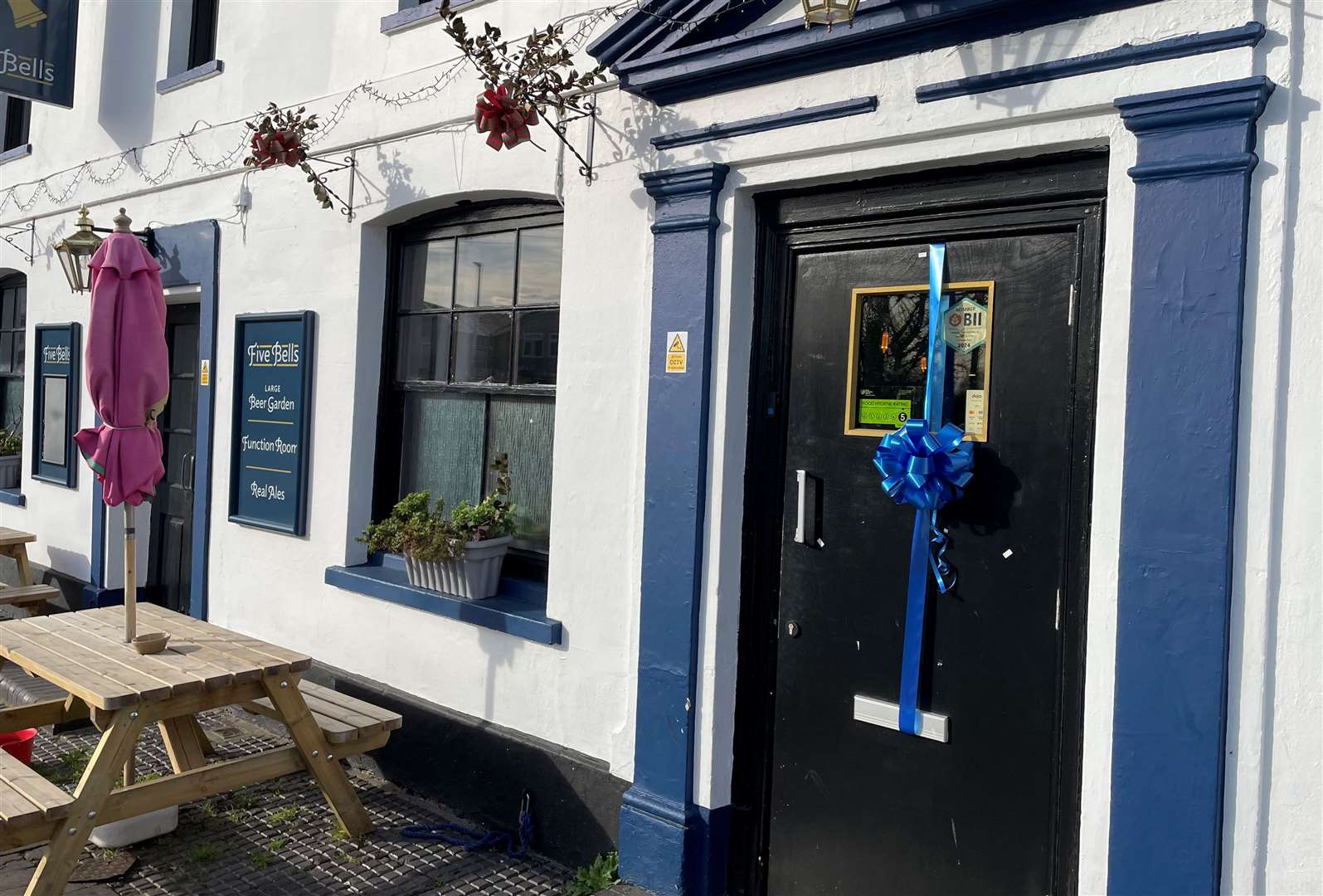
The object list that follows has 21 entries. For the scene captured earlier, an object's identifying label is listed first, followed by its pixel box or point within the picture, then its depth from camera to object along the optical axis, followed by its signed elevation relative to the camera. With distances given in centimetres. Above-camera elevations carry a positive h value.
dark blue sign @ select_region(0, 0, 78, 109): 742 +258
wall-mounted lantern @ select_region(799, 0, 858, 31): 332 +139
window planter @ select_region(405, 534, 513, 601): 481 -60
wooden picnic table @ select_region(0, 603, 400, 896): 373 -117
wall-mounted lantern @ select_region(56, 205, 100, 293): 705 +113
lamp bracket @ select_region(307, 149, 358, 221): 550 +137
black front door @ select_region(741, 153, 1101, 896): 328 -41
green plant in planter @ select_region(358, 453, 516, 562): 481 -40
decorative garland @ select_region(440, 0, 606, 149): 425 +146
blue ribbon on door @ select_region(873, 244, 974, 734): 339 -4
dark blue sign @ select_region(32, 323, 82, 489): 793 +12
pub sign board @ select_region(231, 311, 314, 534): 576 +5
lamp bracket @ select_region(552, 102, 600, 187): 443 +129
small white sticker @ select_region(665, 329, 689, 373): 404 +37
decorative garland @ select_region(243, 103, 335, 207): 543 +142
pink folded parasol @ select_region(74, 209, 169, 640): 436 +22
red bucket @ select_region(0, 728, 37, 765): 454 -137
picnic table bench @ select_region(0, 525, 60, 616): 717 -115
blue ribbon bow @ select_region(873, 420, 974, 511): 338 -1
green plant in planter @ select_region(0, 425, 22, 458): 920 -22
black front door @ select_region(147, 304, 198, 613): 717 -34
